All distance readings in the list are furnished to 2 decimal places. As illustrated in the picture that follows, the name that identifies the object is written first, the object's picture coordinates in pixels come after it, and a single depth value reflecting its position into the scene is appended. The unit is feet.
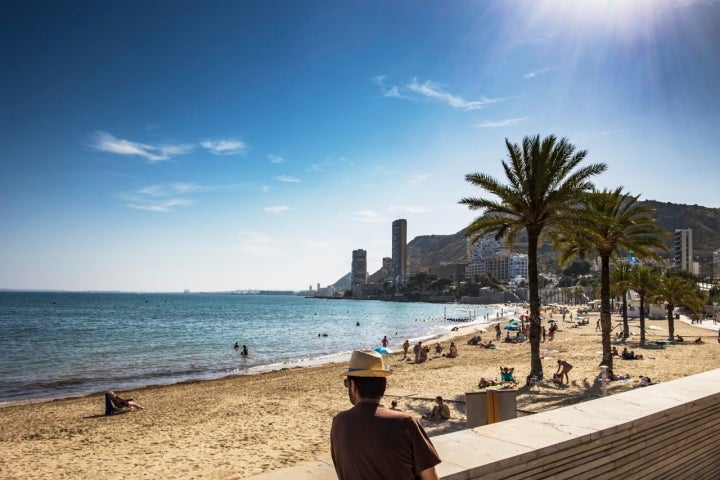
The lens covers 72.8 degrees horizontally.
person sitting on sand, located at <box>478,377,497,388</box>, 55.52
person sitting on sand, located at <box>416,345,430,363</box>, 96.43
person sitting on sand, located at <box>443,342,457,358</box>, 101.14
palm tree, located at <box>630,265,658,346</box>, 102.89
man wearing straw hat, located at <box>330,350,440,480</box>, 7.37
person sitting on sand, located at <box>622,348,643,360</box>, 77.61
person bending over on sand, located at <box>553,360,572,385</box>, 56.44
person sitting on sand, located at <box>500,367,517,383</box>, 59.67
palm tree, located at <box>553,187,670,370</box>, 52.03
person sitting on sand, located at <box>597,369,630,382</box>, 56.29
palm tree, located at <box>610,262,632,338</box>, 104.47
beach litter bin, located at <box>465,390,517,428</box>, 19.56
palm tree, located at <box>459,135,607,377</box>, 52.13
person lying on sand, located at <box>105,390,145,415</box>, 54.80
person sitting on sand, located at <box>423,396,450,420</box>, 42.52
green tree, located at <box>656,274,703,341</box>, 101.76
